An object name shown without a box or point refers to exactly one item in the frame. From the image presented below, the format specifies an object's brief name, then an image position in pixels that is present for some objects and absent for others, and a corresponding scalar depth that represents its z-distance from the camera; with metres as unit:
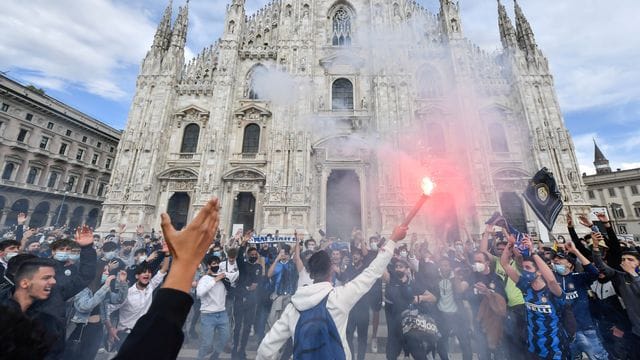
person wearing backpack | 2.20
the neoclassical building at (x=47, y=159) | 22.94
